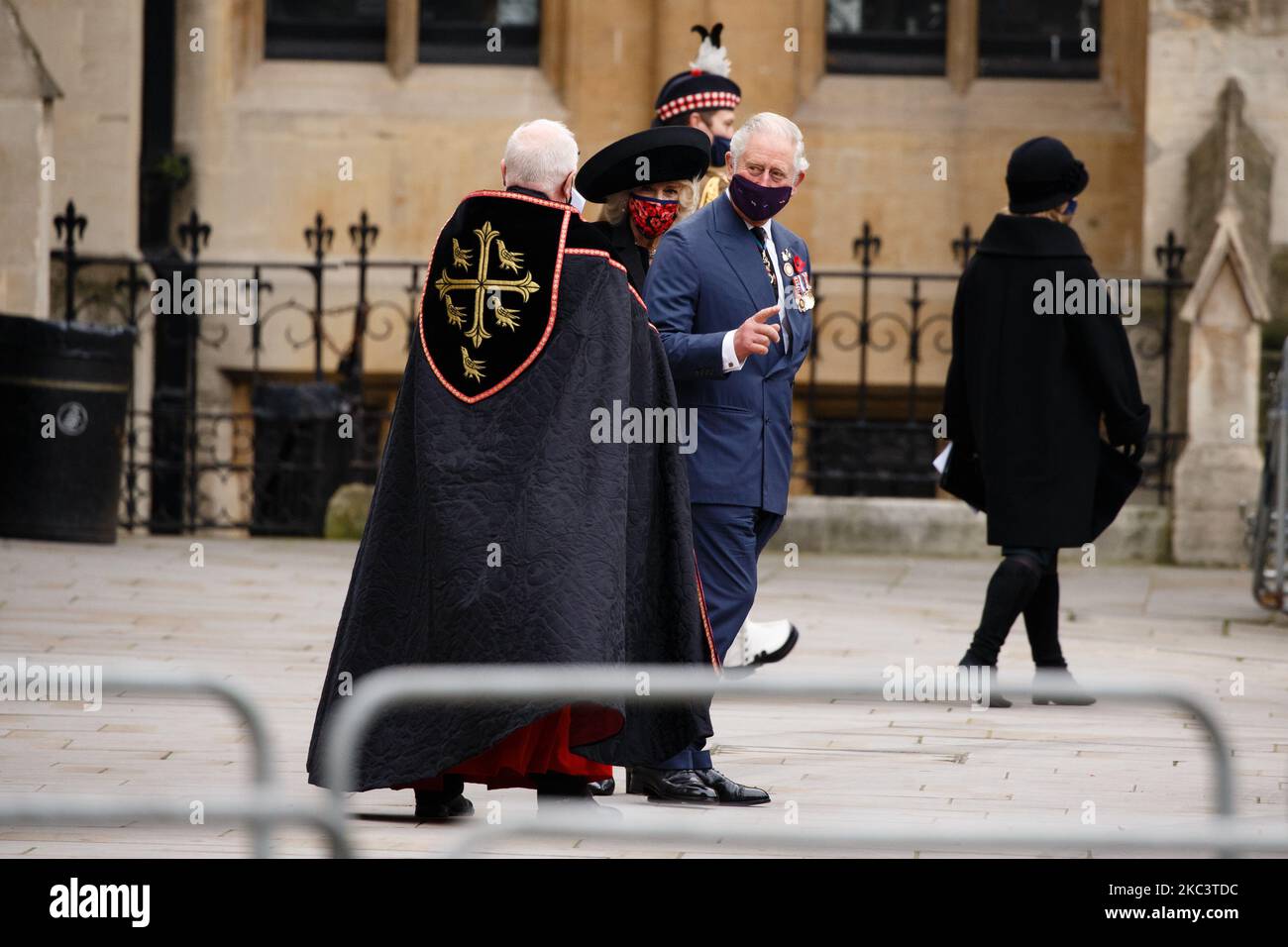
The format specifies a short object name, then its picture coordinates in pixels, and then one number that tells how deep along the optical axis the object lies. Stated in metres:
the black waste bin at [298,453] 14.21
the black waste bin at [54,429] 12.64
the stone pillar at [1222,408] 13.41
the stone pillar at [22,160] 13.92
